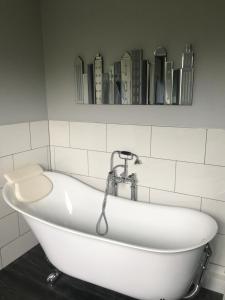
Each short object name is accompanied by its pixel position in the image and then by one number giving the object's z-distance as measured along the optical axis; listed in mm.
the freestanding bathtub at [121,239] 1357
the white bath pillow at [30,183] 1896
